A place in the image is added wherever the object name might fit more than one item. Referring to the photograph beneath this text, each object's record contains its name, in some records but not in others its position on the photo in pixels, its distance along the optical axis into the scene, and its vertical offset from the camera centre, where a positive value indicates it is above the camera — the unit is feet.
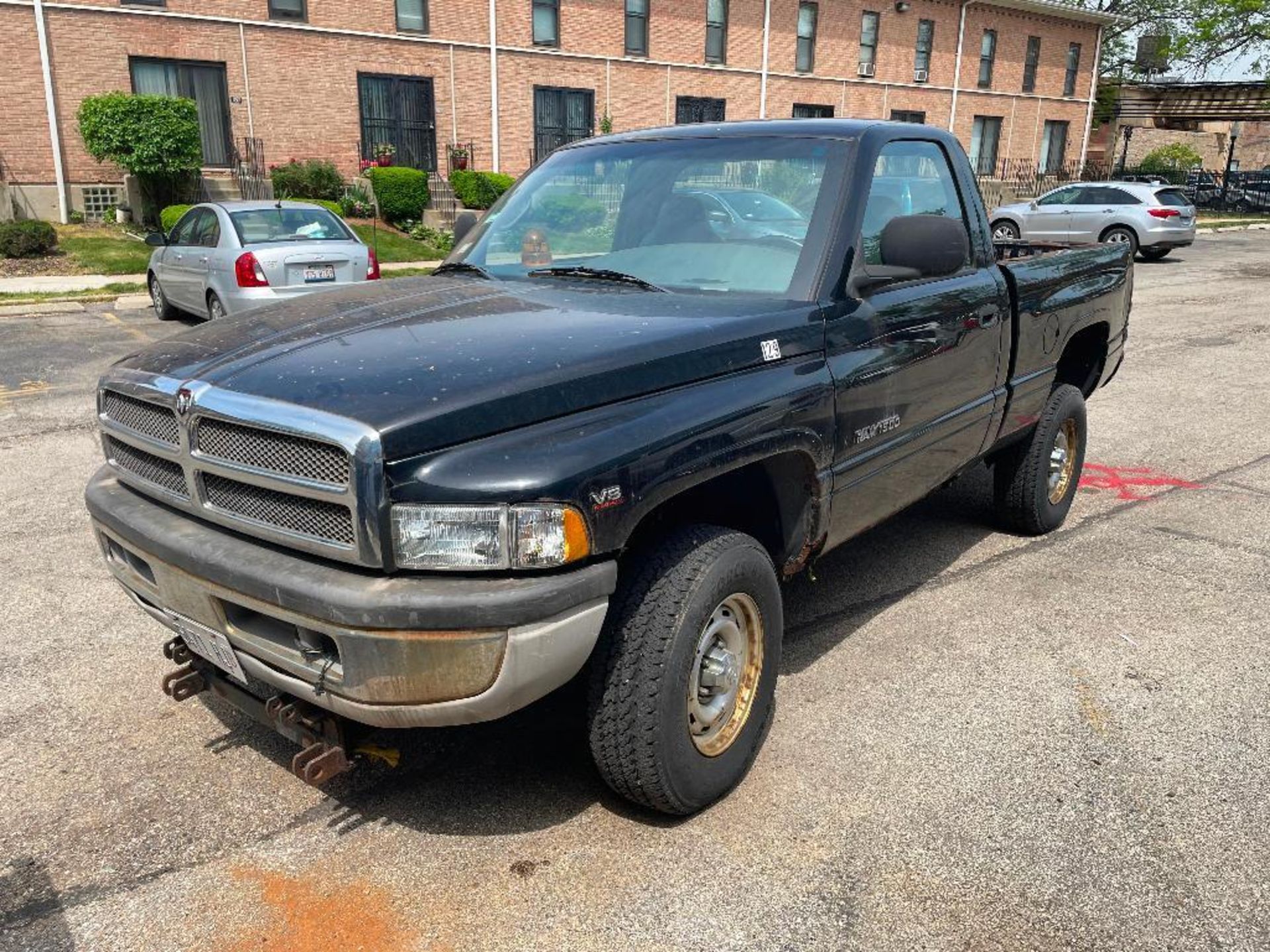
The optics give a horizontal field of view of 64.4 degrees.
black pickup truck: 7.87 -2.46
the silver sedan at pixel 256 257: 34.73 -3.47
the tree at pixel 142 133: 60.54 +1.14
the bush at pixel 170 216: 57.72 -3.50
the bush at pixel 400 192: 68.69 -2.29
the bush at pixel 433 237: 66.90 -5.18
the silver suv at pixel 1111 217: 69.15 -3.20
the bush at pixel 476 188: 73.97 -2.08
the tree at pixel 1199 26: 140.81 +20.52
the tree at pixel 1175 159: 155.63 +1.80
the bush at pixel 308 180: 68.13 -1.61
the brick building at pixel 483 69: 63.62 +6.91
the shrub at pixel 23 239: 55.16 -4.64
